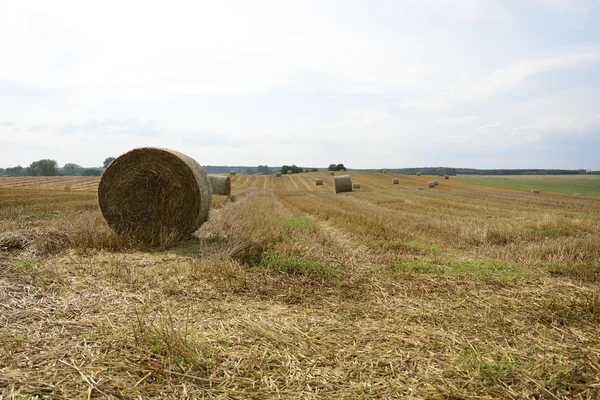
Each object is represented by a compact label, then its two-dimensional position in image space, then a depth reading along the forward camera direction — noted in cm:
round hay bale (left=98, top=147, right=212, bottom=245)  819
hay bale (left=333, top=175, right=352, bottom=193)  3078
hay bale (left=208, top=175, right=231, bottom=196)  2465
